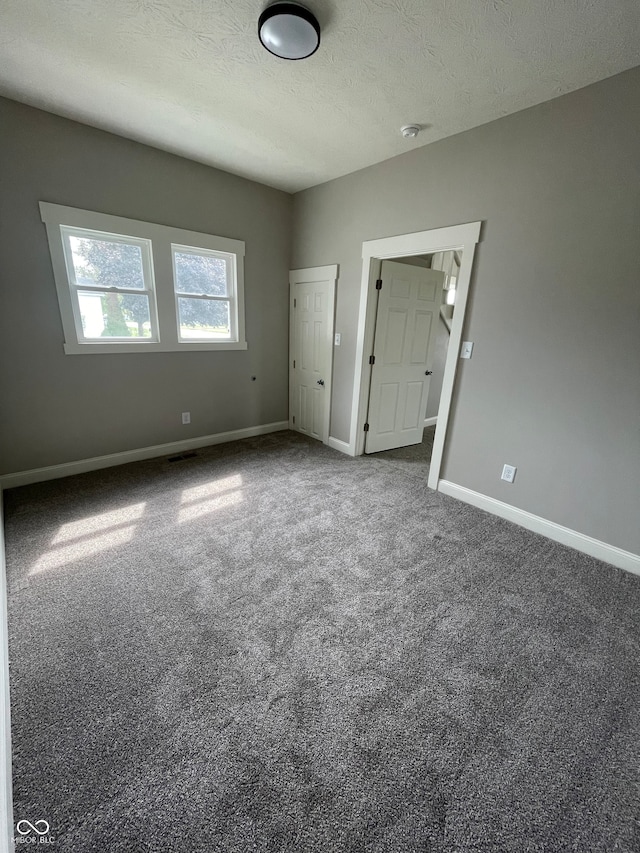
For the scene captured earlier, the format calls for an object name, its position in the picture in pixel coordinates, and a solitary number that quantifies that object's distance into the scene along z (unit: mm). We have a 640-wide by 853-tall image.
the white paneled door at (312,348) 3879
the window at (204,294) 3494
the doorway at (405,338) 2697
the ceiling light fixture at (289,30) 1552
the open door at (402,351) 3590
